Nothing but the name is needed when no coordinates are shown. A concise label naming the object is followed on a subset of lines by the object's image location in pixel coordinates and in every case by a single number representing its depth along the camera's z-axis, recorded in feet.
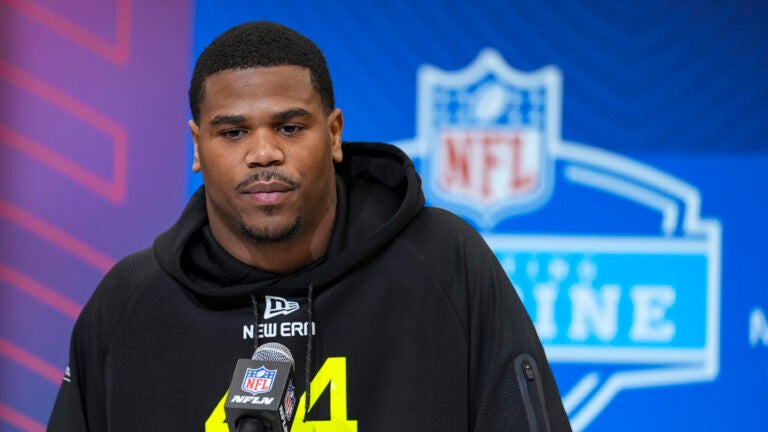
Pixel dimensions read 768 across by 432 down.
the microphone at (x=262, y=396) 12.98
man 13.88
